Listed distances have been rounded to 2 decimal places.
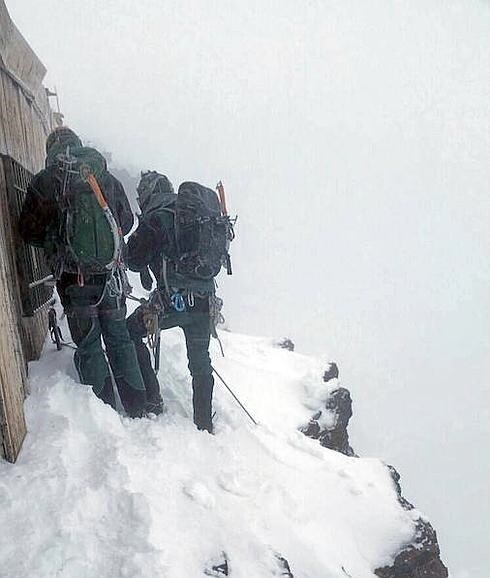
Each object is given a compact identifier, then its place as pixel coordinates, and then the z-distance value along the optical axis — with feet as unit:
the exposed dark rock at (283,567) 10.54
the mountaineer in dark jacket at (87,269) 12.82
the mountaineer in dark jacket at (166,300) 15.19
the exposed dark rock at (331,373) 27.07
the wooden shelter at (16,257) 10.84
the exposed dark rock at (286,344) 33.26
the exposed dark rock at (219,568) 9.88
